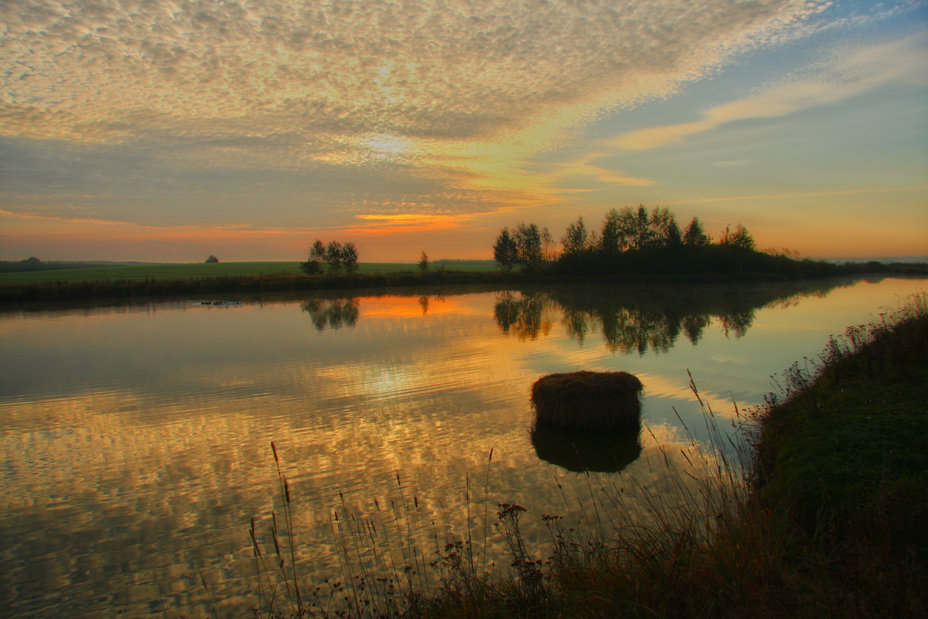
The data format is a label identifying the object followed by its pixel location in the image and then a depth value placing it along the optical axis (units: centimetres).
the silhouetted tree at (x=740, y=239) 7288
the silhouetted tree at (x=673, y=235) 6475
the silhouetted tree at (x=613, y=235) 7369
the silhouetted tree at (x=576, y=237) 8238
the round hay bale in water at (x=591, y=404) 754
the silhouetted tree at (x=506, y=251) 8300
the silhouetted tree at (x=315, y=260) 6862
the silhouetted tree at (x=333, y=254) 7712
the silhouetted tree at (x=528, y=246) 8450
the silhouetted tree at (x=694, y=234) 7394
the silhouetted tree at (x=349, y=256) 7812
